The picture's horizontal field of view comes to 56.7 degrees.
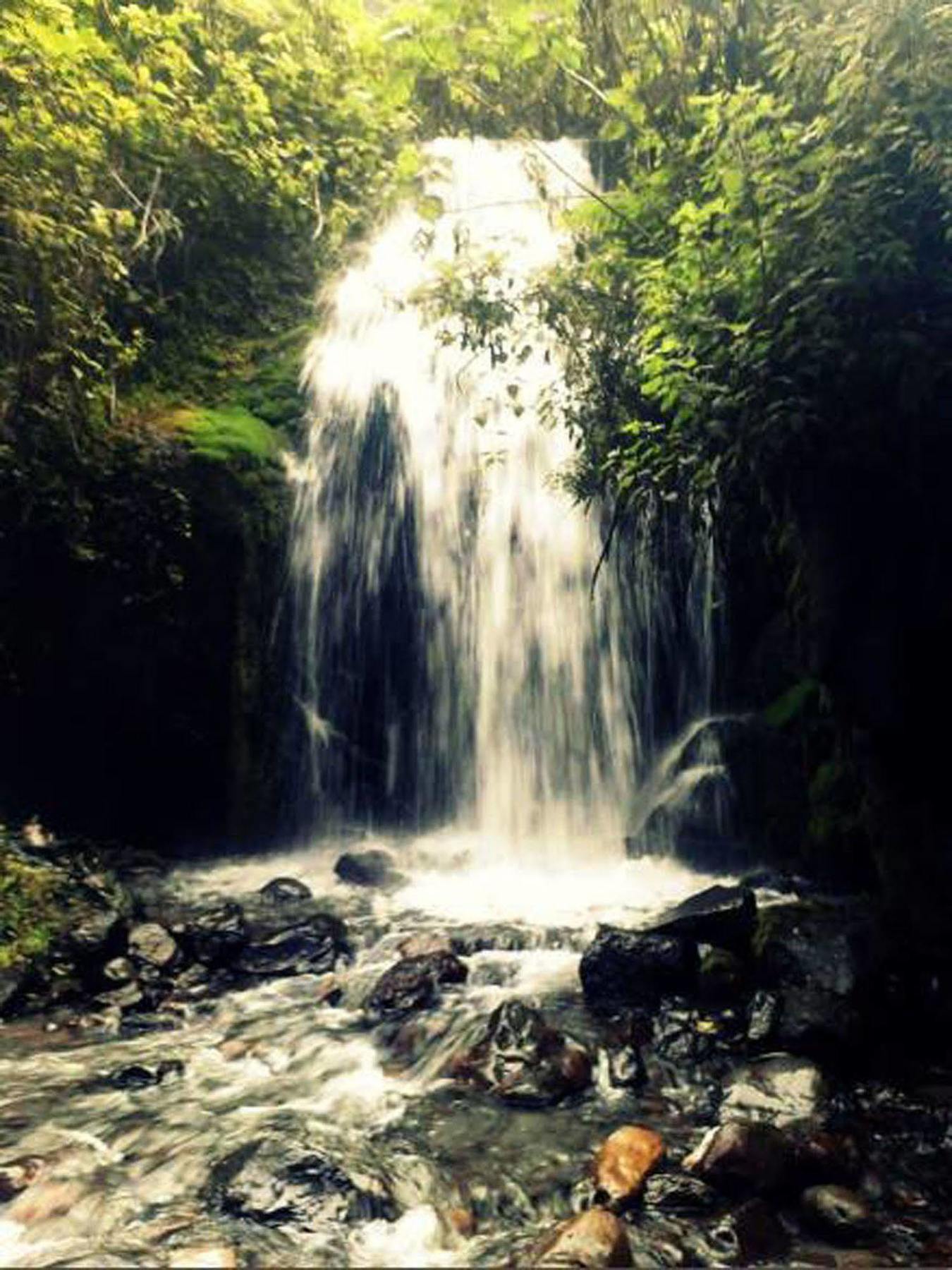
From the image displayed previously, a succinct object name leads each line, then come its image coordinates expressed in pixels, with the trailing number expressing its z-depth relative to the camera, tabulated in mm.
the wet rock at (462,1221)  4246
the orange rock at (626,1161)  4363
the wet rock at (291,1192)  4258
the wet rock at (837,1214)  4004
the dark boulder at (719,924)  6891
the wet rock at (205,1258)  3828
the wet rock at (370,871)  10297
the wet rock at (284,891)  9648
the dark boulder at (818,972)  5637
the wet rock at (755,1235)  3885
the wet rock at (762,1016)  5754
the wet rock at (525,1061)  5461
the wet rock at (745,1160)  4301
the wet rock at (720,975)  6406
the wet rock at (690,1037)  5762
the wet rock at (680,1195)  4203
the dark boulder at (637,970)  6547
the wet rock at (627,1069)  5551
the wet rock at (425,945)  7375
